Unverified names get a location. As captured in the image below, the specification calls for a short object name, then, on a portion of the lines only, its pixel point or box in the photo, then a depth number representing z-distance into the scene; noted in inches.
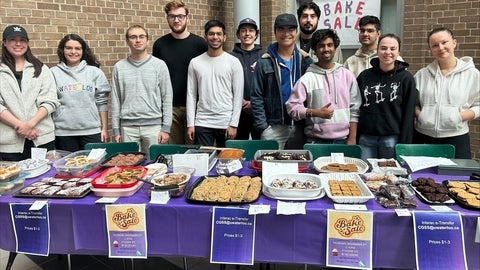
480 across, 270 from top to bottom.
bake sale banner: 215.5
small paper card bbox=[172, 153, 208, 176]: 96.7
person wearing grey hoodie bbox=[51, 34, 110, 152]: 132.9
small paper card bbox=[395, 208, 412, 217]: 73.1
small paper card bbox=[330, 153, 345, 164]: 103.4
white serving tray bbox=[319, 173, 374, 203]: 77.6
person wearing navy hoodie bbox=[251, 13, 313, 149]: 129.1
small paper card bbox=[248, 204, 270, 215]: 75.6
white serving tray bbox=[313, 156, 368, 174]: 97.5
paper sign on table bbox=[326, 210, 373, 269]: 74.2
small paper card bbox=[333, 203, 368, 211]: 75.7
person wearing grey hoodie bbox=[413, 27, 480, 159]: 116.4
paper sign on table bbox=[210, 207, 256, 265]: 77.7
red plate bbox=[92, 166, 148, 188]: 85.0
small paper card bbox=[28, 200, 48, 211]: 81.0
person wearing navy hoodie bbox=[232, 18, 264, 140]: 147.6
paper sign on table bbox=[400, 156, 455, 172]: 98.1
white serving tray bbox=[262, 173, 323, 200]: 80.2
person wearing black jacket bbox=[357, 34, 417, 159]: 115.9
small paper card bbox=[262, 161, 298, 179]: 92.1
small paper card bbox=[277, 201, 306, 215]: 75.1
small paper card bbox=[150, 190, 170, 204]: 81.8
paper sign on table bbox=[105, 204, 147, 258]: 80.4
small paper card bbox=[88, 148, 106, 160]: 106.9
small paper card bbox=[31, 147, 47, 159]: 108.3
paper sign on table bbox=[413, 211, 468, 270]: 72.9
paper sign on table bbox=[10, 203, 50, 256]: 82.4
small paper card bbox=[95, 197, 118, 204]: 81.5
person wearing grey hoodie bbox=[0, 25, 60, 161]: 122.9
